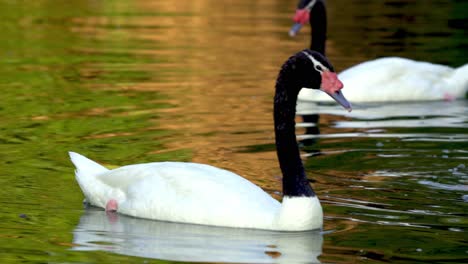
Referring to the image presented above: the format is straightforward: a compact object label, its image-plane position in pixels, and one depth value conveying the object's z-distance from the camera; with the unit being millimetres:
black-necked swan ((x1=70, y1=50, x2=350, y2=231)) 18469
